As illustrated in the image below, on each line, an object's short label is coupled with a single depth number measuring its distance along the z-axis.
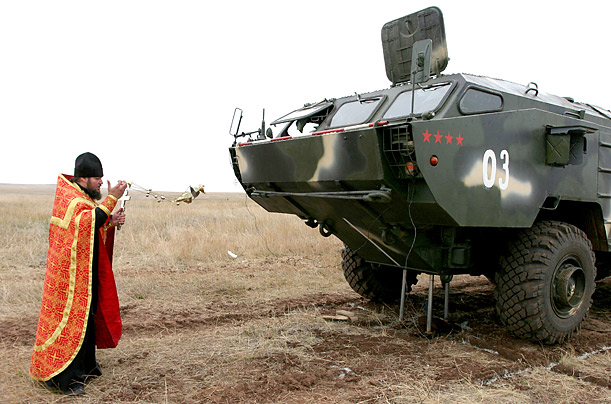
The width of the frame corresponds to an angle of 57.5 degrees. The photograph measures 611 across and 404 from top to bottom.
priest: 3.54
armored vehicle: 3.82
